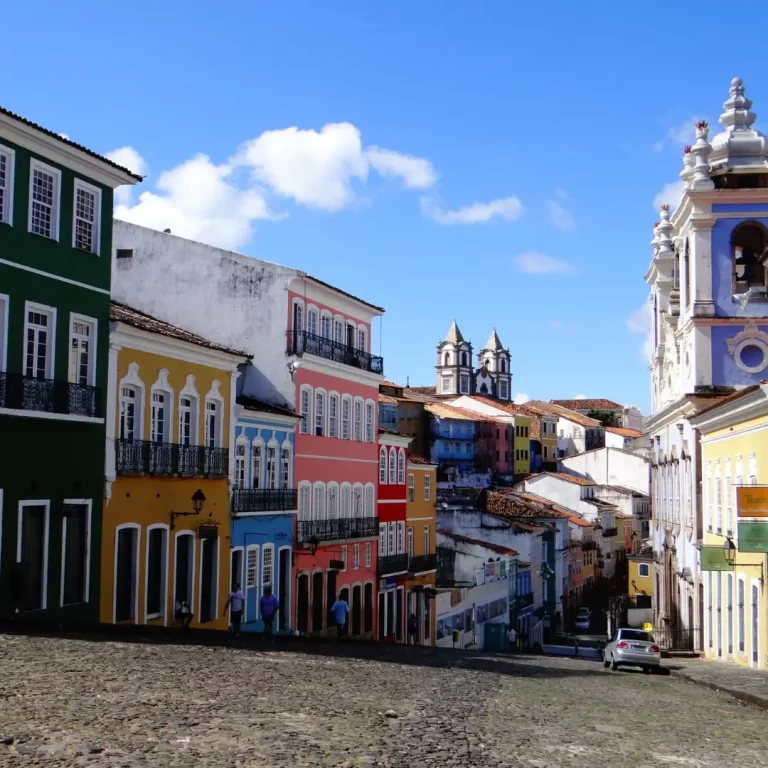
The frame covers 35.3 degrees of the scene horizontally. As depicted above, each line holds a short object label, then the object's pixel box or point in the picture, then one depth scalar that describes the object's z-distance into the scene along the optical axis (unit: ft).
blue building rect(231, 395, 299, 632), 110.52
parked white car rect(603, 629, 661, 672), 98.63
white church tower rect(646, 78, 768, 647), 134.21
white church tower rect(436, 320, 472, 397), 576.61
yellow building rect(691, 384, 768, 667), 86.28
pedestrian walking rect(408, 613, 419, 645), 159.22
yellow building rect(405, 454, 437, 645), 163.63
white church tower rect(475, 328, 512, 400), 629.51
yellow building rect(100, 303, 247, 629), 87.04
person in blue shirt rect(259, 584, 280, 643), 95.71
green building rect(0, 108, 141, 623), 73.97
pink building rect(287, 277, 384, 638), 127.75
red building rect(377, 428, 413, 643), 152.97
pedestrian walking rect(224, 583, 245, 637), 91.35
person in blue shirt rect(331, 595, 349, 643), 101.50
